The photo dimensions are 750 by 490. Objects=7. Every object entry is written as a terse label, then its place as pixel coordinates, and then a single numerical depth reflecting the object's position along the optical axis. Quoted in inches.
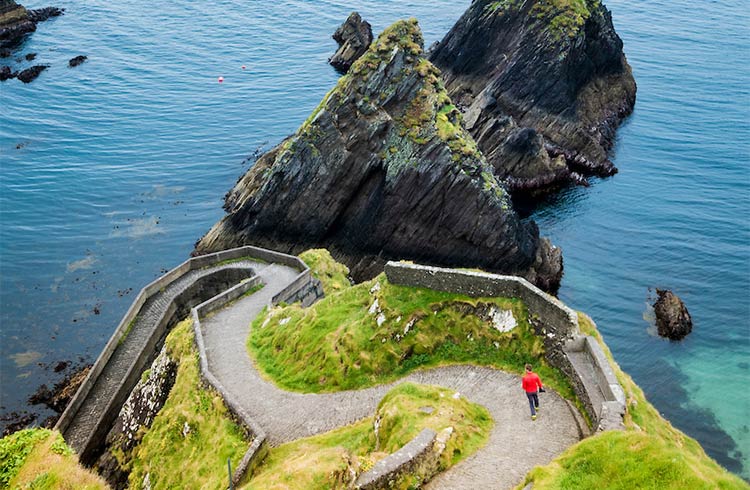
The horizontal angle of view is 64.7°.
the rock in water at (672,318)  1716.3
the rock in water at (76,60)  4165.8
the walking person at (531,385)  856.9
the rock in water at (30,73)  3914.6
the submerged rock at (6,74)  3969.0
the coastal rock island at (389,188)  1930.4
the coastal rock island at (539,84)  2571.4
